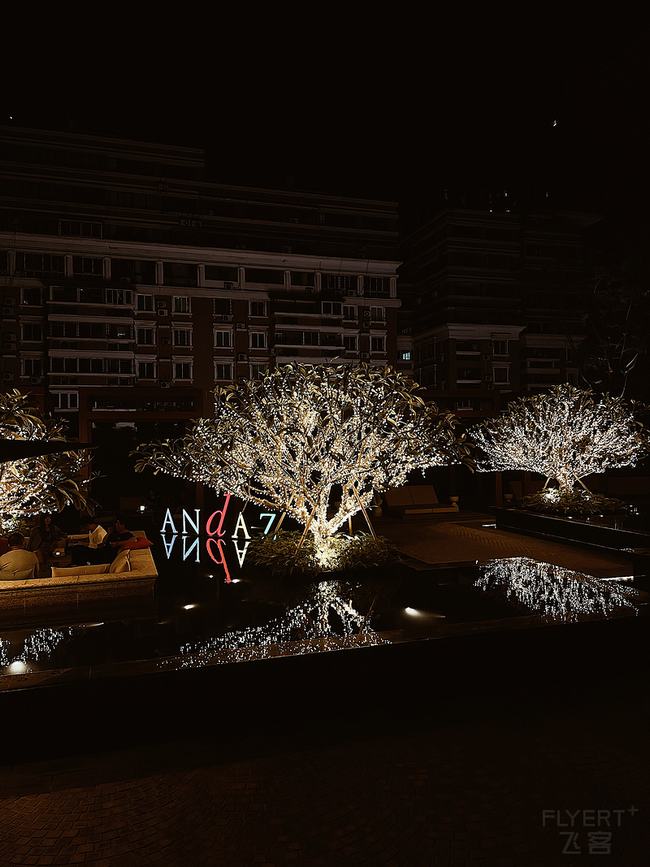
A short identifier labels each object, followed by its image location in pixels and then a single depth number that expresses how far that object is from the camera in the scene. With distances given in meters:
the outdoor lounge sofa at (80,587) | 6.92
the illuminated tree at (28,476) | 7.26
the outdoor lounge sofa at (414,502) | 16.09
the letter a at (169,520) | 13.74
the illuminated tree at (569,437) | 13.99
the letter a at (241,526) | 12.46
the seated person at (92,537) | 10.07
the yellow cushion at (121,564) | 7.54
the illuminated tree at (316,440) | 8.91
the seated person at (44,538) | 9.38
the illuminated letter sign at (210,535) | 11.04
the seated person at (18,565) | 7.19
